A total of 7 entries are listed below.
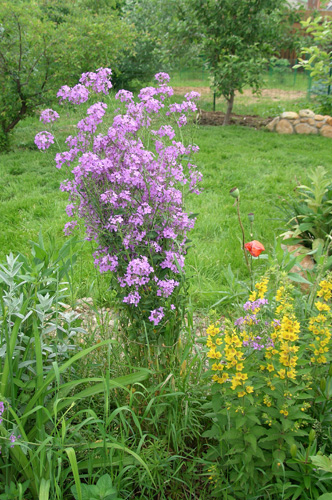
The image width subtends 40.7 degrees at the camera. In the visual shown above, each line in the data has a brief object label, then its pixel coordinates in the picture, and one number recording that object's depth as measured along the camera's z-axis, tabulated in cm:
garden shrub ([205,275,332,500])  150
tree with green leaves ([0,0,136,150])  685
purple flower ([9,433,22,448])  144
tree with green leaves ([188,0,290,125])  841
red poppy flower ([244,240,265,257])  206
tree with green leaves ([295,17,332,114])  726
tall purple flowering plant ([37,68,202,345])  170
